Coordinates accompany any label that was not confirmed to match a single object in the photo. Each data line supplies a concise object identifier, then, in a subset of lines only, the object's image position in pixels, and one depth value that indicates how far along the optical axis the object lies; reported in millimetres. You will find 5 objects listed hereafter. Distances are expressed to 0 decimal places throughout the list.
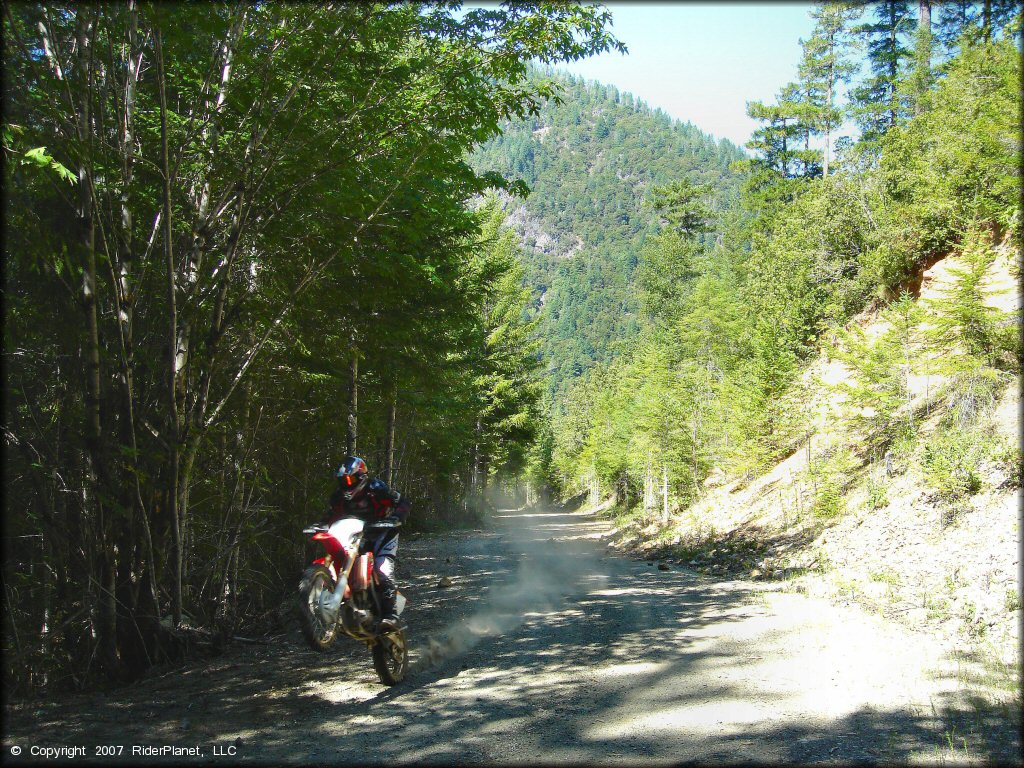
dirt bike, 5121
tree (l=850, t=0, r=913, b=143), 34844
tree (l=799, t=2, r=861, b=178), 36781
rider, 5884
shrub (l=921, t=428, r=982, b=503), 10711
